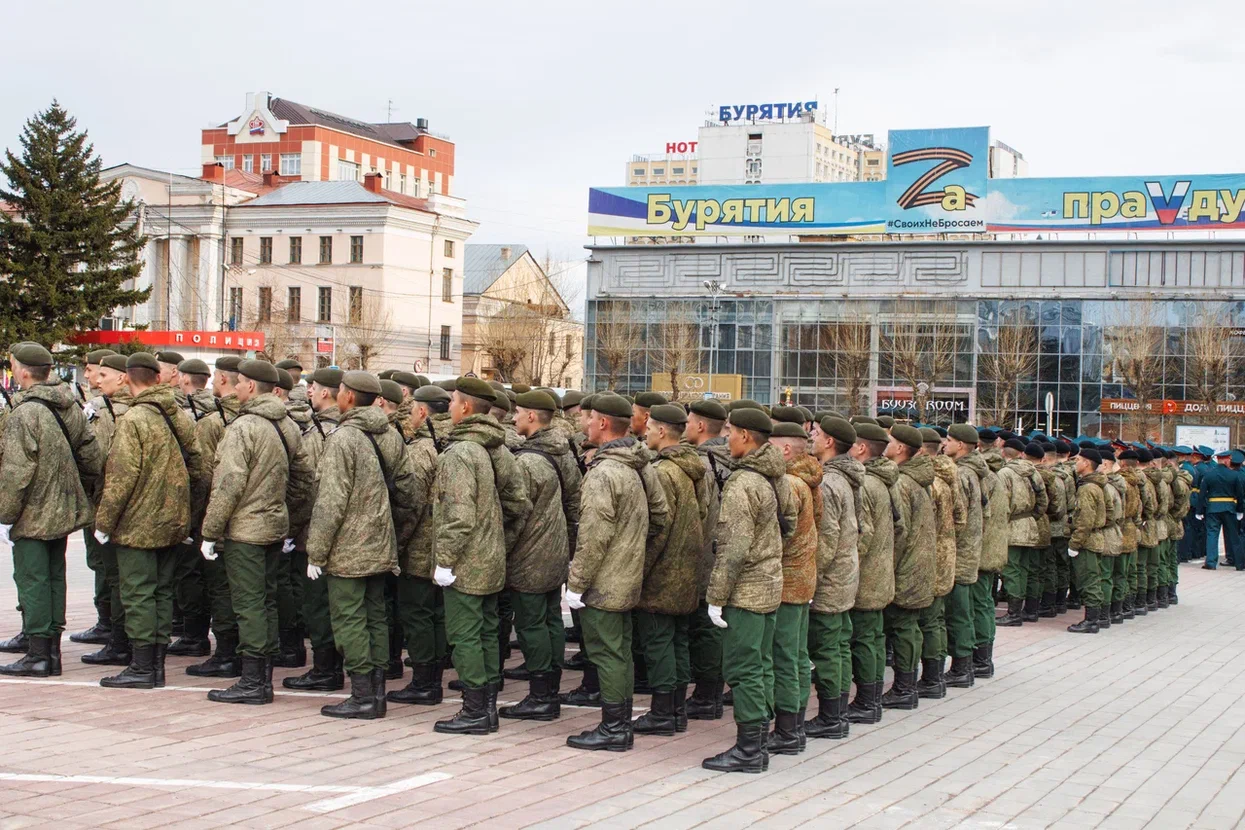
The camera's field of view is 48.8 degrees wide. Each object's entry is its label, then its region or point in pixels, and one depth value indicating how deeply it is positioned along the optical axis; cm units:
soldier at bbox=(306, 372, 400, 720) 874
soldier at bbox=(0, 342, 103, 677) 945
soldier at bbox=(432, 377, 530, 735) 846
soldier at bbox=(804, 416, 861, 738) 898
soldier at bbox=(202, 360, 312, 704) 900
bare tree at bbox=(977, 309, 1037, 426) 5612
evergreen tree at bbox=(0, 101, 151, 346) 4872
